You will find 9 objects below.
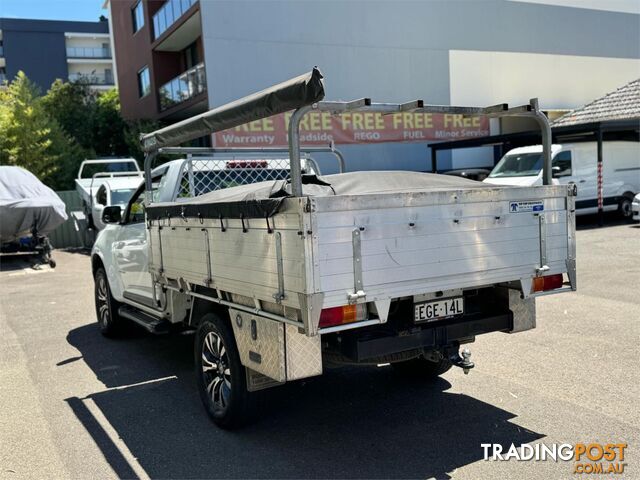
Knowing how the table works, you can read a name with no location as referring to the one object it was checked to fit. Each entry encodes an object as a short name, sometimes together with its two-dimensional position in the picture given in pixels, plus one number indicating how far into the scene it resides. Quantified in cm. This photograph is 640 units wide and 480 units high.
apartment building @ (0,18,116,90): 5709
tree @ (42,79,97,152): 3083
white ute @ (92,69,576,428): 349
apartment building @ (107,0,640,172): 2089
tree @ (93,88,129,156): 3019
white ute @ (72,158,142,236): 1616
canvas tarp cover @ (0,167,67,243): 1491
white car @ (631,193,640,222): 1546
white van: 1664
